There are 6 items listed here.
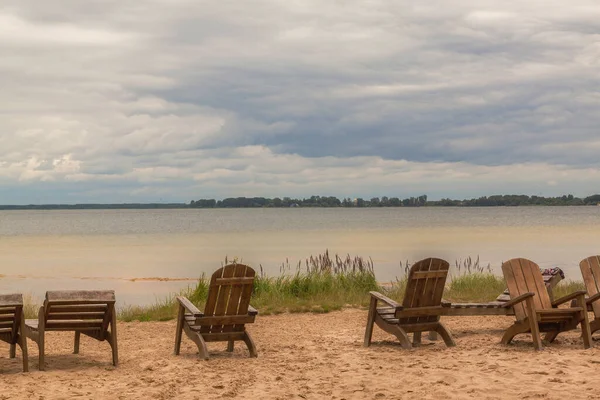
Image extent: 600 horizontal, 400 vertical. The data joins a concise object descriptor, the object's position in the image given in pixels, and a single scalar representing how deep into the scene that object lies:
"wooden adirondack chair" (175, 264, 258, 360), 8.48
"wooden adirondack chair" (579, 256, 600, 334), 9.05
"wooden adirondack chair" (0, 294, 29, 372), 7.67
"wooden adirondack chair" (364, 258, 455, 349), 8.74
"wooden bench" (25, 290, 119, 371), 7.94
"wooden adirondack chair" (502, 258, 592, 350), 8.60
